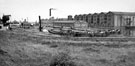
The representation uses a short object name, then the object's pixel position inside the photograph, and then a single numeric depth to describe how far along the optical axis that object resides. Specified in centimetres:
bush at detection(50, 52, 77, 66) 1066
